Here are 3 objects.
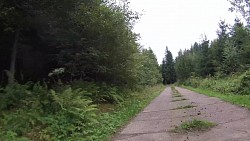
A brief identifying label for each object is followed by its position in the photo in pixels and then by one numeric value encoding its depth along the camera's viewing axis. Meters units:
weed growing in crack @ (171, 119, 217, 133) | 4.91
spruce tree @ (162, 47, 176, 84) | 64.97
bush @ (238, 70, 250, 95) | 11.01
